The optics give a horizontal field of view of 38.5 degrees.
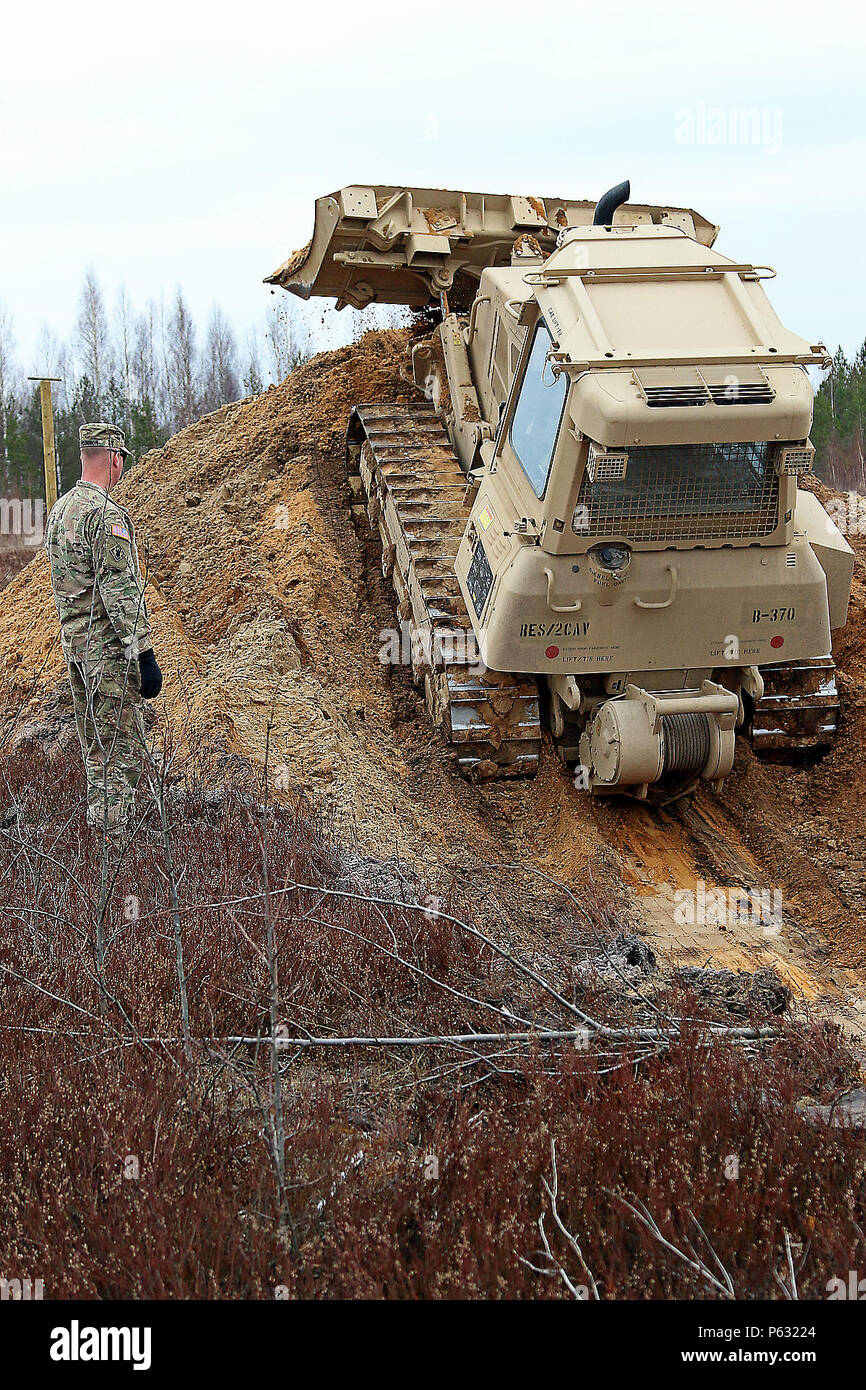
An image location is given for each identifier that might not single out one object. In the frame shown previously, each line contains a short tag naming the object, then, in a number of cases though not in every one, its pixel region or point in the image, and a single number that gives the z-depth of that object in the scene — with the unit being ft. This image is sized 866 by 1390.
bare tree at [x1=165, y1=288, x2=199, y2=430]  151.23
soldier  22.07
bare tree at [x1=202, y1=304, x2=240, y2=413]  159.84
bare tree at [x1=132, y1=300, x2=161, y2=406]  152.46
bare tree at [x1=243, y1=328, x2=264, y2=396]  147.02
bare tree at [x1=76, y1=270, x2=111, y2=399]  148.15
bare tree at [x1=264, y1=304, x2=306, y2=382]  126.31
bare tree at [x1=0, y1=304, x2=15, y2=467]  149.59
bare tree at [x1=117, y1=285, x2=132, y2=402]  148.36
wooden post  49.26
